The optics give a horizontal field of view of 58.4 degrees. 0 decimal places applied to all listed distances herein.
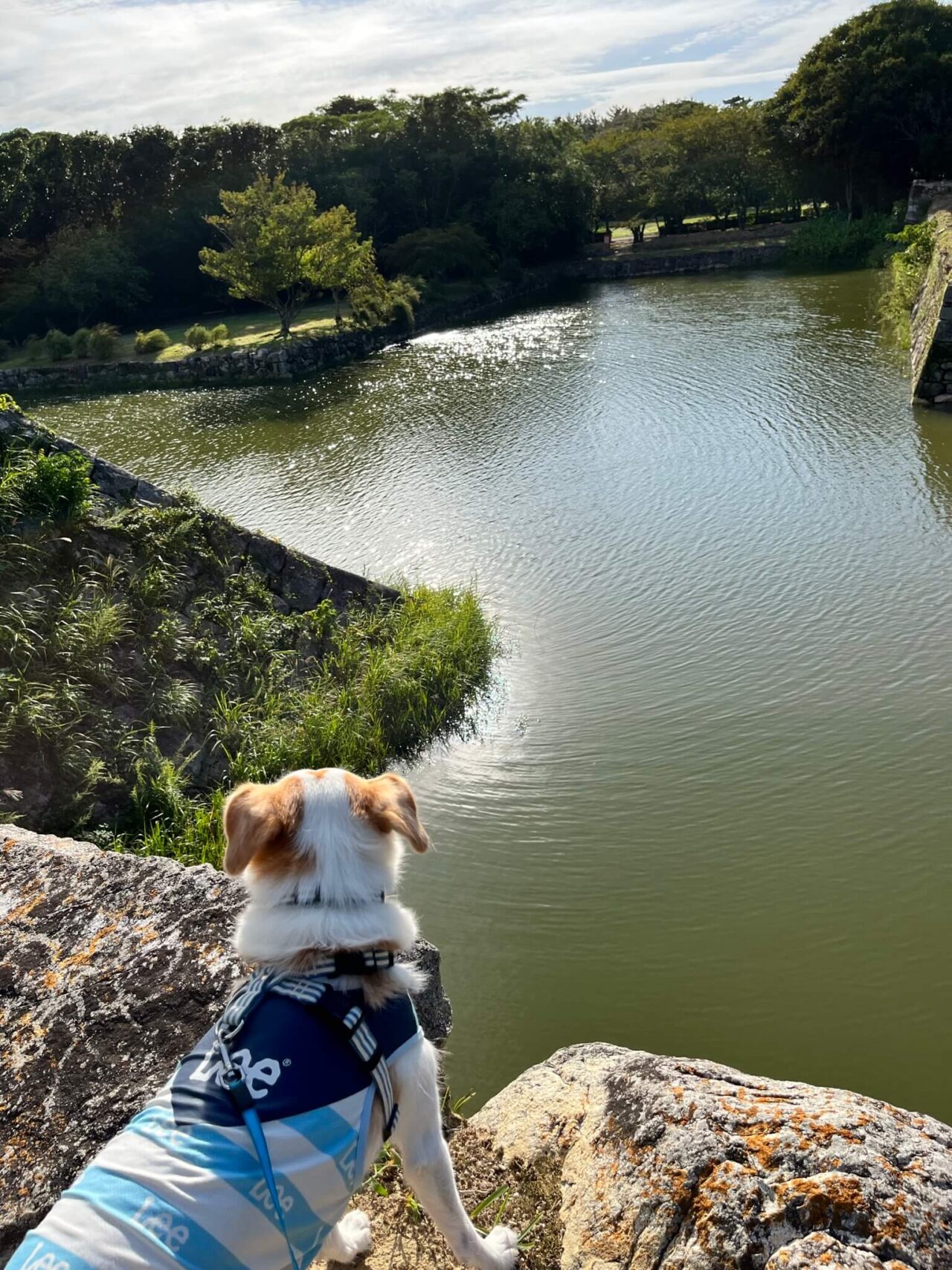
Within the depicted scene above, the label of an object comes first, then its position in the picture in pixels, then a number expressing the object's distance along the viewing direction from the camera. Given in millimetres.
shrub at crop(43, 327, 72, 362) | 29812
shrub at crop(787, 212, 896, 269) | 32688
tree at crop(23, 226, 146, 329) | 33062
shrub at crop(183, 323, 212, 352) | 28906
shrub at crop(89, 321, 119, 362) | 29609
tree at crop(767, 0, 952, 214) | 34188
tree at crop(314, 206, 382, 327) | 27750
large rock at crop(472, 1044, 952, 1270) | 1981
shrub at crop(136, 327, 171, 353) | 29531
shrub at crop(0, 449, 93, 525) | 7680
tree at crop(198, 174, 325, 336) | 27016
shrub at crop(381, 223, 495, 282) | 34562
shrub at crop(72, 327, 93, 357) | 29931
